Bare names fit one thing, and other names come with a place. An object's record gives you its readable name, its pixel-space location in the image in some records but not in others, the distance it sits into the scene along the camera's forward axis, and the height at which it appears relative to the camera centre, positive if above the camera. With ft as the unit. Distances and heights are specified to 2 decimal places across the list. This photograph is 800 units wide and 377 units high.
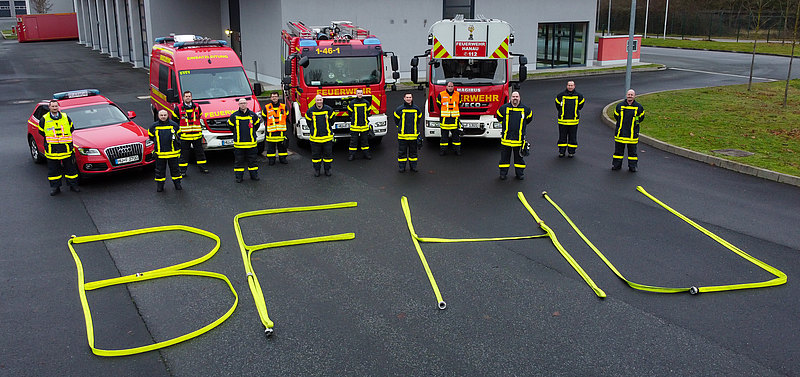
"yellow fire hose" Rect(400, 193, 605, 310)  26.04 -10.19
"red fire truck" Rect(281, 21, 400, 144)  52.13 -3.38
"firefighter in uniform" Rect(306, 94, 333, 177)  45.32 -6.92
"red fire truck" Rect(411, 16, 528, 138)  52.70 -2.94
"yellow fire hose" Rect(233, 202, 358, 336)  23.79 -10.18
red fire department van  48.60 -3.88
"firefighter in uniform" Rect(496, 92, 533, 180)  43.84 -6.63
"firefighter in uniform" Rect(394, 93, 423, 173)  46.24 -6.90
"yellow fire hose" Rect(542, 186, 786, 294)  26.53 -10.28
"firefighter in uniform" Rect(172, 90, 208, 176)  46.06 -6.68
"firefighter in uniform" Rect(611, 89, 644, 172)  45.75 -6.63
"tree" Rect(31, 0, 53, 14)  233.86 +9.59
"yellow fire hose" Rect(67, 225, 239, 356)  21.97 -10.33
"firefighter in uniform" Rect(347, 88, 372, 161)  49.42 -6.74
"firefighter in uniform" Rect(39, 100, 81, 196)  40.57 -7.07
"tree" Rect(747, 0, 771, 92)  179.52 +7.37
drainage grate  49.98 -9.16
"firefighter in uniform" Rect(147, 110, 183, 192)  41.11 -7.15
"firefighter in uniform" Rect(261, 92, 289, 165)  47.88 -6.76
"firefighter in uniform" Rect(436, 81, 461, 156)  50.55 -6.33
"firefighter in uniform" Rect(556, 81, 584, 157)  49.47 -6.36
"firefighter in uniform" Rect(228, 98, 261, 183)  44.04 -7.10
